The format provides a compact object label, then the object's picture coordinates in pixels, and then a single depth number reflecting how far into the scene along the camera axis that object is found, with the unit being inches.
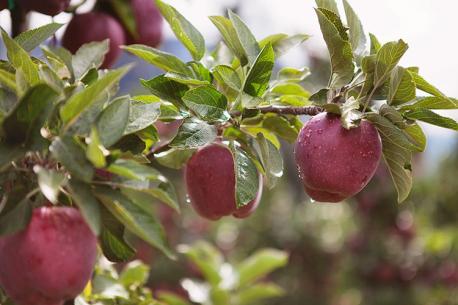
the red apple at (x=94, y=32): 64.3
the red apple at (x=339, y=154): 53.2
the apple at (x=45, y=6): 59.6
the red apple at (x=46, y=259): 48.4
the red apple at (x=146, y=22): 67.5
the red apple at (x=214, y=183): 57.6
